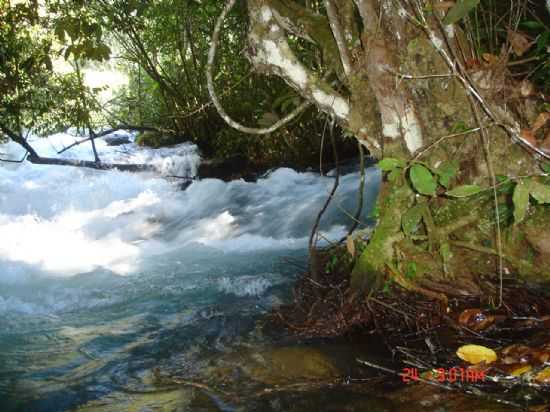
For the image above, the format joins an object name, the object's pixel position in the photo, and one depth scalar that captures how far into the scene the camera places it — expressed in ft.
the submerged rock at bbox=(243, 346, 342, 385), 8.81
